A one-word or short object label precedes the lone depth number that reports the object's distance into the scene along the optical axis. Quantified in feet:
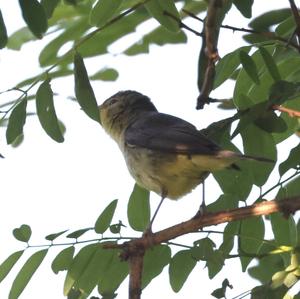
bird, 27.91
